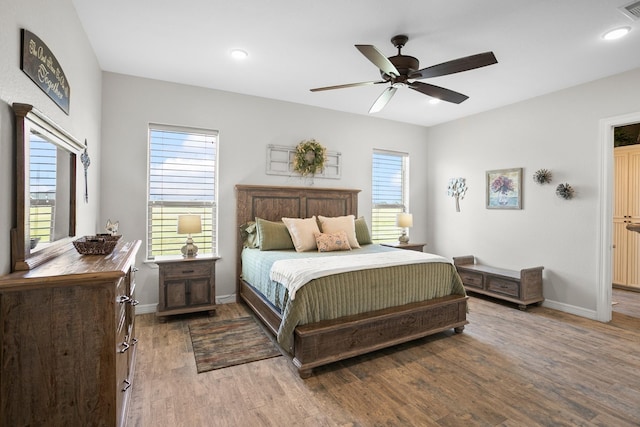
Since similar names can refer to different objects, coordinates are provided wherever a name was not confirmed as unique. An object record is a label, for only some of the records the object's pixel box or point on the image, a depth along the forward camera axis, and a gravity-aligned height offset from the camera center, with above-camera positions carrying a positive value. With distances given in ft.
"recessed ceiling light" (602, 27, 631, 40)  8.74 +5.13
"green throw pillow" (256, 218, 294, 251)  12.62 -0.82
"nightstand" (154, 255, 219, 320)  11.51 -2.59
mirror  4.99 +0.45
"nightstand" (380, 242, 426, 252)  16.18 -1.52
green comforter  8.18 -2.15
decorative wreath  15.29 +2.78
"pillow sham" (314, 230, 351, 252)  12.55 -1.03
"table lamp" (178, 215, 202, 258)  11.80 -0.46
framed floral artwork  14.83 +1.37
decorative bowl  6.09 -0.61
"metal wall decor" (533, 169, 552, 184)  13.73 +1.78
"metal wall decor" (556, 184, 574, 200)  12.94 +1.08
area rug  8.80 -3.91
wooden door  16.46 +0.25
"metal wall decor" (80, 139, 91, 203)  8.91 +1.44
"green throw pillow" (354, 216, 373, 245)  14.75 -0.78
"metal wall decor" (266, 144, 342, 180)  14.93 +2.56
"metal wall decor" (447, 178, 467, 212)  17.49 +1.57
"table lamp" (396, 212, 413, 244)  16.90 -0.24
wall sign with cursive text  5.34 +2.72
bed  8.06 -2.95
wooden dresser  4.37 -1.88
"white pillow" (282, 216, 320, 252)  12.67 -0.66
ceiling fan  7.69 +3.85
